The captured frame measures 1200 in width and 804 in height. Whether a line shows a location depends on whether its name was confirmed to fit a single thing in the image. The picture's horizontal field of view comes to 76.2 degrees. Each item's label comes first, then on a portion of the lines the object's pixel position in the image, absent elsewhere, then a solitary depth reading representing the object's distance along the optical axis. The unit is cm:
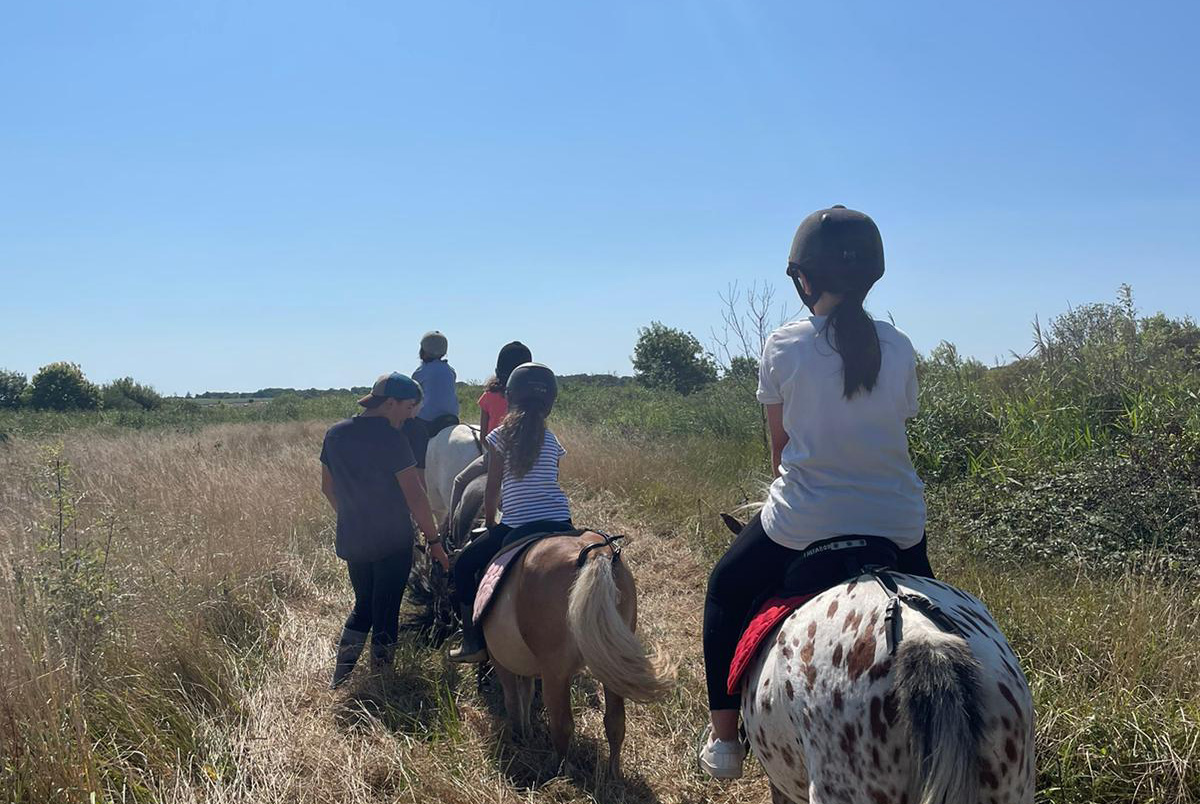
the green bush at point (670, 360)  3225
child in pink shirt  609
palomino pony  342
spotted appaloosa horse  176
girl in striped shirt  446
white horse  773
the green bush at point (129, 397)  3566
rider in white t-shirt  245
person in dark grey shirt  504
